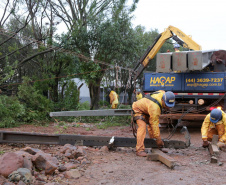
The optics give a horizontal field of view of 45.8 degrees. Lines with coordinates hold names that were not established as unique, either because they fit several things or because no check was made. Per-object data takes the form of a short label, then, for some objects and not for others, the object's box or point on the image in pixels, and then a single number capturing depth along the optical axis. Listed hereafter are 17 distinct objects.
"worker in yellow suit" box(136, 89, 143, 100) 14.57
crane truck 9.77
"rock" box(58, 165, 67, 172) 4.62
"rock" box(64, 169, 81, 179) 4.35
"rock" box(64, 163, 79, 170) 4.79
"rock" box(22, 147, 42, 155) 5.15
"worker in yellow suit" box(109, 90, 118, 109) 15.49
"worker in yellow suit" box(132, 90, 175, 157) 6.01
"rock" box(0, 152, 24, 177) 3.90
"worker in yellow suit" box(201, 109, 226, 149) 6.54
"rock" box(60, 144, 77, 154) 5.80
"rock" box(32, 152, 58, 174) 4.38
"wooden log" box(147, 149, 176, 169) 4.89
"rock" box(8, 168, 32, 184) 3.73
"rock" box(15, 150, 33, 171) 4.20
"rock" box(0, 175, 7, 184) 3.64
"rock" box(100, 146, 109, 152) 6.41
